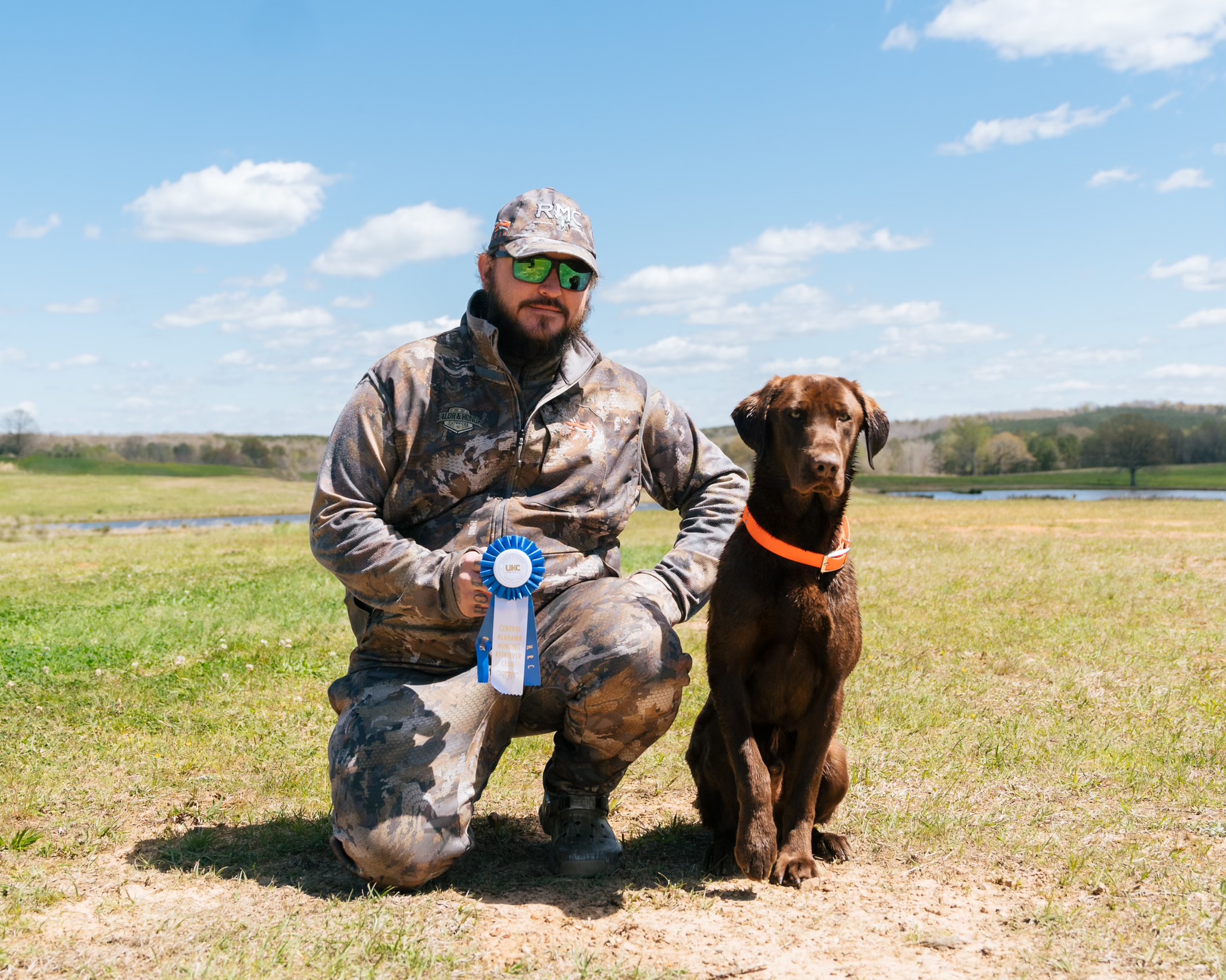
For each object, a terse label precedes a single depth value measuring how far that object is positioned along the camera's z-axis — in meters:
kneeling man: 3.68
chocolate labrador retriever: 3.58
